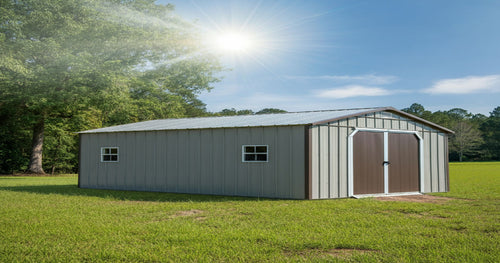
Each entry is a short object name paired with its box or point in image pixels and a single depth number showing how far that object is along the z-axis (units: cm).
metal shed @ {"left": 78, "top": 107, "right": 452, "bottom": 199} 1563
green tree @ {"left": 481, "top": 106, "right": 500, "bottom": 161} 7444
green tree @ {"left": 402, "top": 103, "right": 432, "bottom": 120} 7931
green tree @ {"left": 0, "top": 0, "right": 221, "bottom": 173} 2903
